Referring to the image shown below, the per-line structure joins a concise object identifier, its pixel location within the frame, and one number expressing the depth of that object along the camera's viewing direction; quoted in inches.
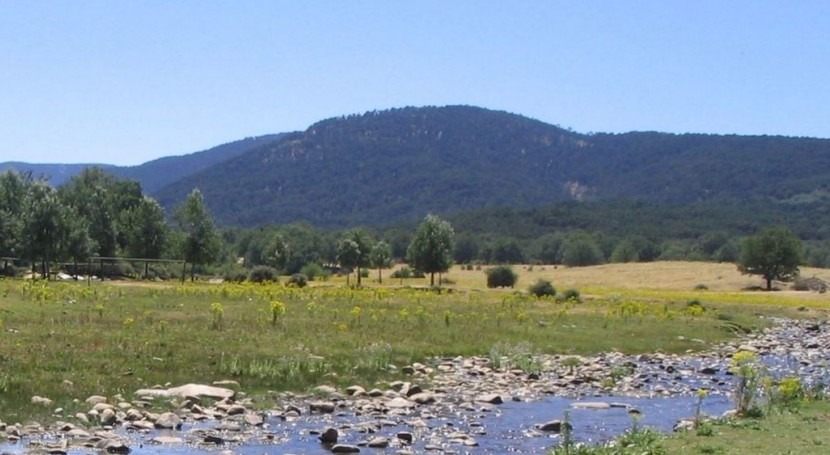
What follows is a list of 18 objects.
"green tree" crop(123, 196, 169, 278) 3892.7
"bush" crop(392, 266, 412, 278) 4606.3
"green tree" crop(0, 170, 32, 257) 3336.6
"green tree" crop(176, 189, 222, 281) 3289.9
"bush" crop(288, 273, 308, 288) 3059.5
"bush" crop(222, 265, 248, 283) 3576.5
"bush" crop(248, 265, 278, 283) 3390.7
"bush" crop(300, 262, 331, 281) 4360.7
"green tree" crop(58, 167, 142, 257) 3828.7
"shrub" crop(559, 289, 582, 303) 2532.5
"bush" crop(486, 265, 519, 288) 3750.0
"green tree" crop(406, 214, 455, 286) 3558.1
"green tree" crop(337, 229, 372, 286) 3969.0
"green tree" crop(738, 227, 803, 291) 3929.6
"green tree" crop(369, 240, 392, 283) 4158.2
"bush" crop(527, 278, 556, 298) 2741.1
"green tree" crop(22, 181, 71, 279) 2923.2
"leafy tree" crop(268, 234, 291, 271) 4618.6
